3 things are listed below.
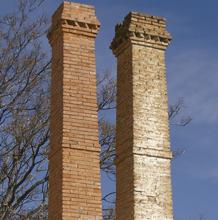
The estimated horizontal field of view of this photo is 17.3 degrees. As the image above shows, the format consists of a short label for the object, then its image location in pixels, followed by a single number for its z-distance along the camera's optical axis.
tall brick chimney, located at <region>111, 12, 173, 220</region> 11.61
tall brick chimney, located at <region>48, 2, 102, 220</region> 10.89
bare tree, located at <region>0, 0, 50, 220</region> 20.20
